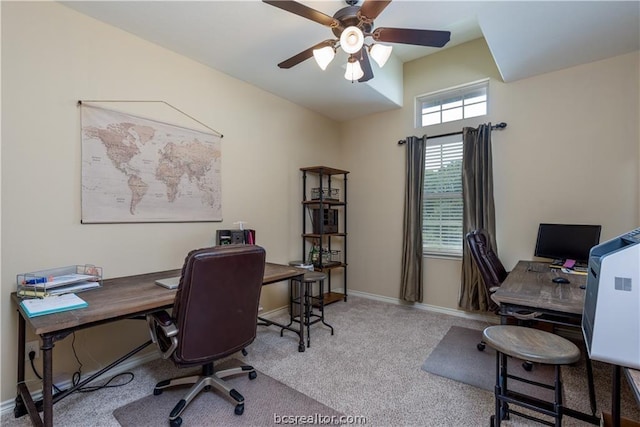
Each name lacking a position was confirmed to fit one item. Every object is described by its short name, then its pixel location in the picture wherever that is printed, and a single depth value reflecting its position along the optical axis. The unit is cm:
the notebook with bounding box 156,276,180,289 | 203
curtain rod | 333
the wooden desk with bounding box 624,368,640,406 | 90
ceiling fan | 180
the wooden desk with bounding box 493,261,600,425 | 163
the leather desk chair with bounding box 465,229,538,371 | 254
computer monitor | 273
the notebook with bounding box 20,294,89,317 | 150
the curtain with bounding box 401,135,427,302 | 386
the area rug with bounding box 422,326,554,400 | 215
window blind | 369
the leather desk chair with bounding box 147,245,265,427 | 164
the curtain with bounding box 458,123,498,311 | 333
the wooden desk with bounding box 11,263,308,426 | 142
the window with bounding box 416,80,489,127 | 357
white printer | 103
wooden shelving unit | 397
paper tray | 177
